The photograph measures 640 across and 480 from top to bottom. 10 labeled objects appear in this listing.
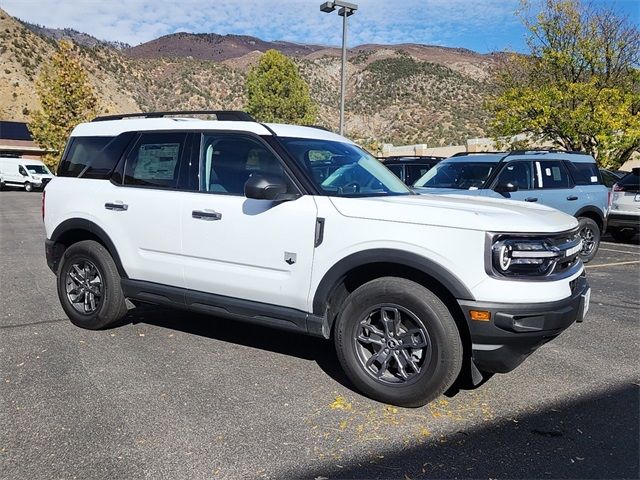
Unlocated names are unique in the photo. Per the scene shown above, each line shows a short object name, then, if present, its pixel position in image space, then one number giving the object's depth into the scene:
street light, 14.90
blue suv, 9.09
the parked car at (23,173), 31.59
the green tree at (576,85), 16.11
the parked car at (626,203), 10.99
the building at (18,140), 47.06
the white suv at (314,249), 3.33
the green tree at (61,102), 32.31
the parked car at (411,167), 12.80
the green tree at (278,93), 34.19
